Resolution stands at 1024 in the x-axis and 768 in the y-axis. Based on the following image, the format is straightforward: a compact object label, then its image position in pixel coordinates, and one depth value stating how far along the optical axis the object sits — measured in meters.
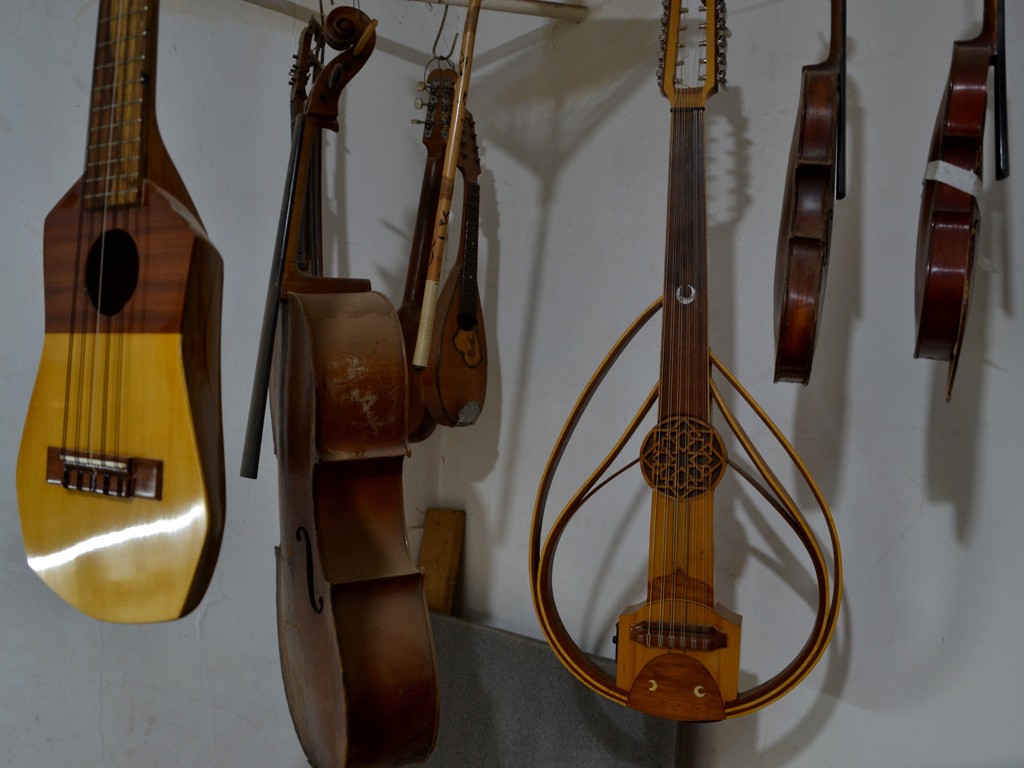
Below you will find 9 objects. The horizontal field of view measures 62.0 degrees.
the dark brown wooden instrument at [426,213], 1.76
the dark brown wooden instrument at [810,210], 1.17
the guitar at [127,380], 0.84
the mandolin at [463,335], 1.73
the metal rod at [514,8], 1.75
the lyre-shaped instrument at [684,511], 1.28
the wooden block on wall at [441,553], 2.10
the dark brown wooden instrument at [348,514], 1.18
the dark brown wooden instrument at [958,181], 1.08
